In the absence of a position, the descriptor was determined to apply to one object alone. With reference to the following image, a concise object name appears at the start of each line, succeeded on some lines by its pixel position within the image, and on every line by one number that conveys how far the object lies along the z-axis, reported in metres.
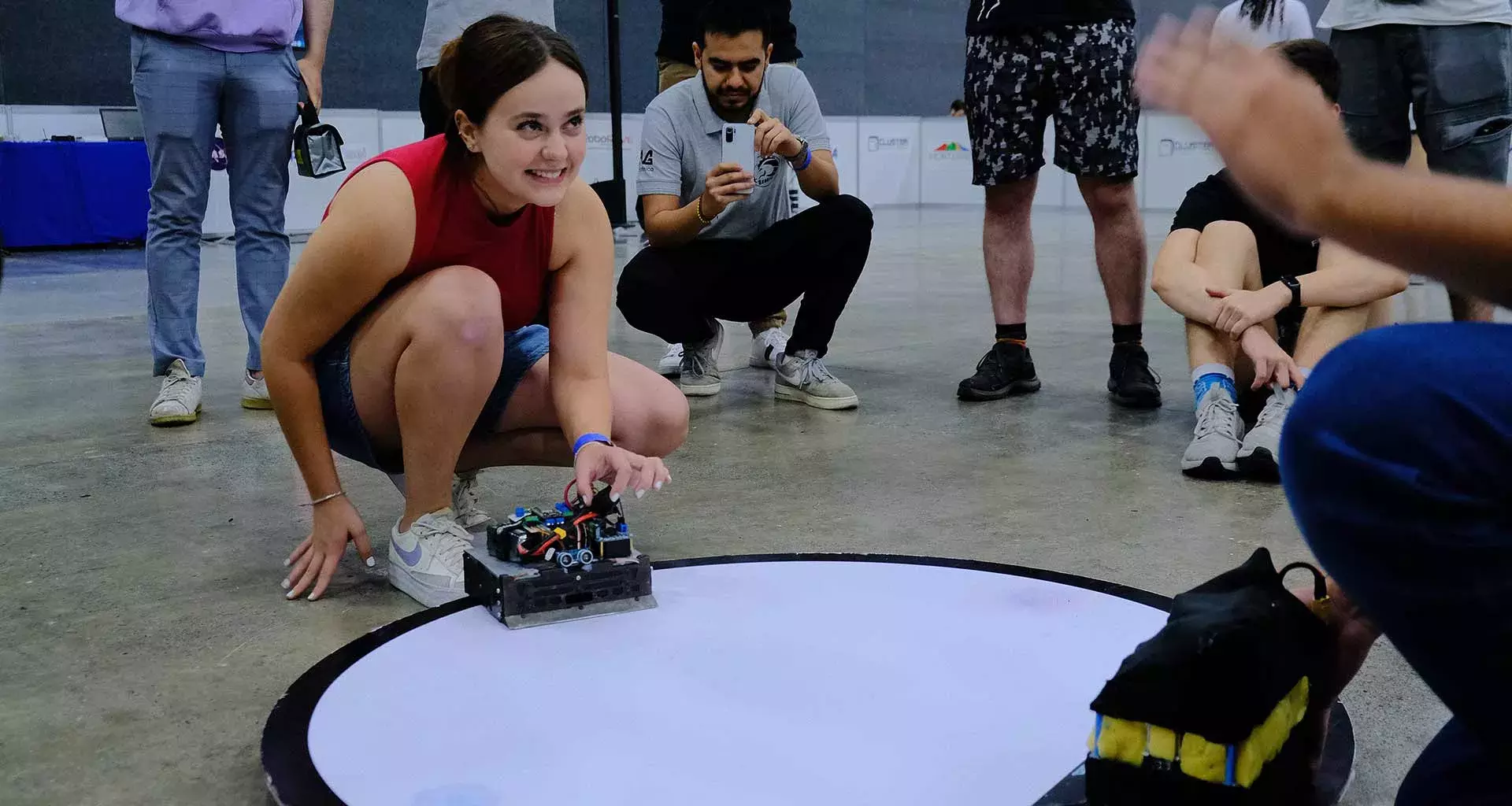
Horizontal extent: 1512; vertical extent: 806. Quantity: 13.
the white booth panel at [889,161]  11.89
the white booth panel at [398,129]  8.55
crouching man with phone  2.90
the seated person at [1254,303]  2.27
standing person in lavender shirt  2.69
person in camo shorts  2.84
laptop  7.74
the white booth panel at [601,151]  9.24
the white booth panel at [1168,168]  10.27
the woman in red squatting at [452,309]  1.57
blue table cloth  7.18
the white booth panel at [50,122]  7.66
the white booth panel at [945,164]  12.05
